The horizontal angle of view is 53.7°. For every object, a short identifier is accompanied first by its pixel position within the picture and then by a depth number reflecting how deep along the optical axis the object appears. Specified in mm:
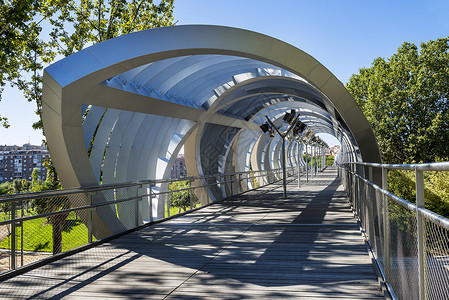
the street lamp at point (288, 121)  15487
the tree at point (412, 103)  28172
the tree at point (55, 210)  6717
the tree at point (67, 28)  14430
